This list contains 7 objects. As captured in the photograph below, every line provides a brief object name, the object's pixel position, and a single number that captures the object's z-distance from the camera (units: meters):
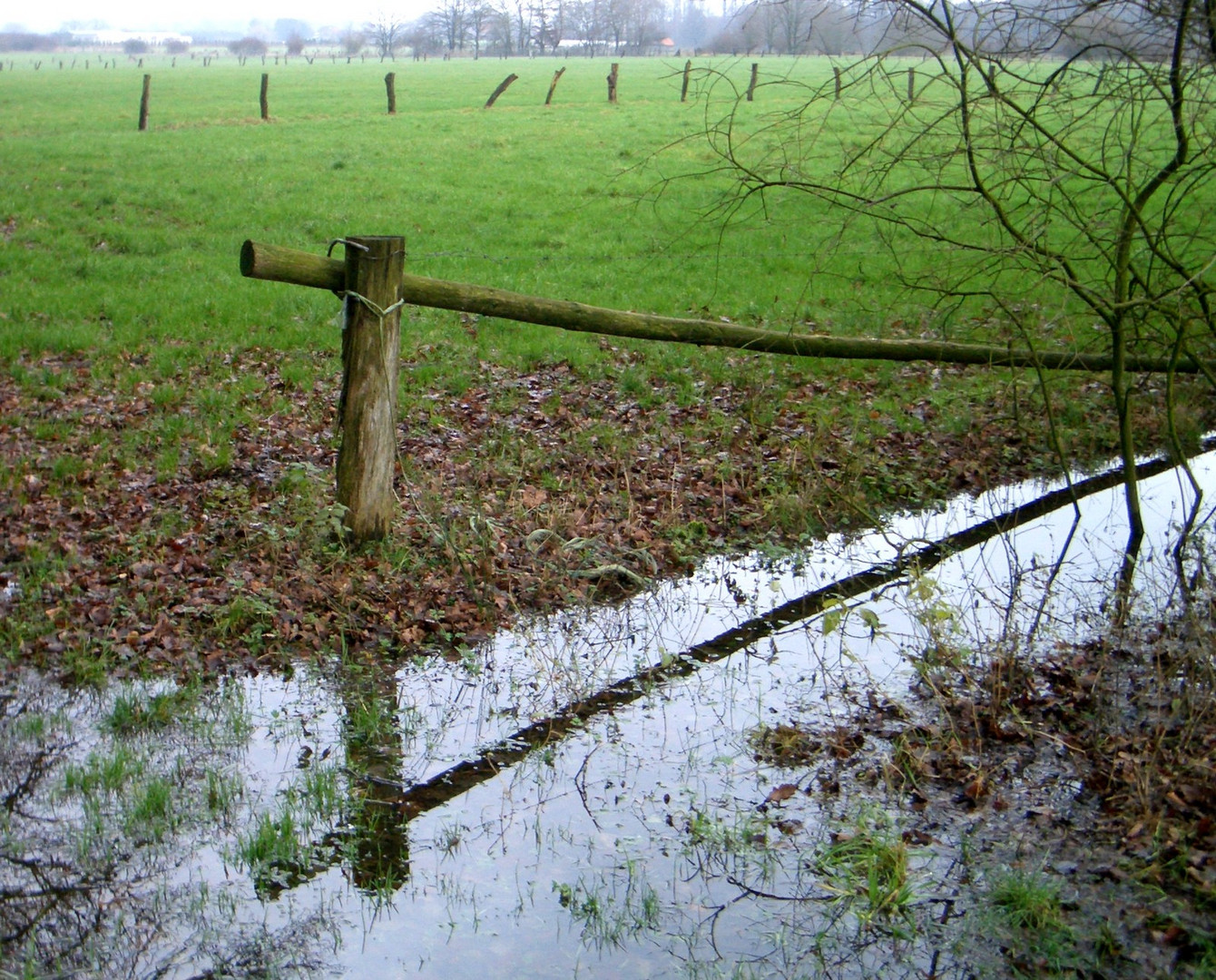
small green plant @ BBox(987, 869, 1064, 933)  3.72
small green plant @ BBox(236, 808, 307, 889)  4.06
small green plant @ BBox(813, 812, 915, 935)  3.84
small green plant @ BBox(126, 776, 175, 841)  4.31
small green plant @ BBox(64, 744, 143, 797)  4.59
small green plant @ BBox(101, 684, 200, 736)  5.14
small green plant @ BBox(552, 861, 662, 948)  3.80
